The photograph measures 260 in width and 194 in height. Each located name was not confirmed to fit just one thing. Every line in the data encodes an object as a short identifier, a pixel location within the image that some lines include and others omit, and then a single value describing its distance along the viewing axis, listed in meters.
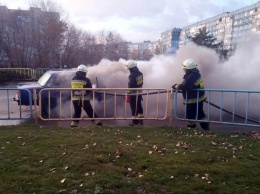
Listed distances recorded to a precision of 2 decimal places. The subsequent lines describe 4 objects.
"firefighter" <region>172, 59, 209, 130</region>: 6.80
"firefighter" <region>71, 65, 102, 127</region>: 7.20
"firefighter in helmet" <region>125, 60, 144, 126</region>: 7.54
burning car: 8.04
